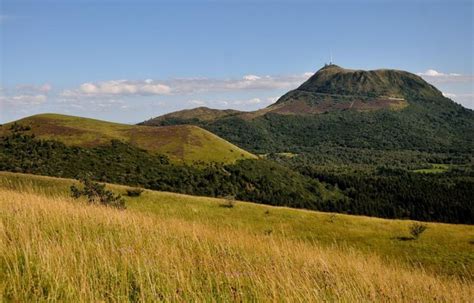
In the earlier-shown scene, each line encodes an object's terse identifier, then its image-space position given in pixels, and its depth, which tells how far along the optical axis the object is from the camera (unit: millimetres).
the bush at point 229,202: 58156
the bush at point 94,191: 40644
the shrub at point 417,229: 49812
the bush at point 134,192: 56031
